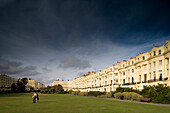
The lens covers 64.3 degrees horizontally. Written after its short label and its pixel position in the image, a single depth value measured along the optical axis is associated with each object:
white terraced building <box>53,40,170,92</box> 37.74
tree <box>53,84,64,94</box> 101.07
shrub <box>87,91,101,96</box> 55.62
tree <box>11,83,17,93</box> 106.47
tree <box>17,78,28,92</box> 108.90
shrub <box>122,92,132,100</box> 34.23
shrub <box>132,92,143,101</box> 31.06
